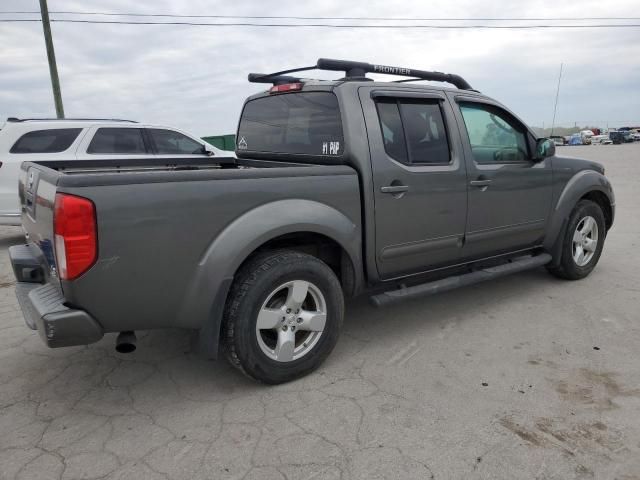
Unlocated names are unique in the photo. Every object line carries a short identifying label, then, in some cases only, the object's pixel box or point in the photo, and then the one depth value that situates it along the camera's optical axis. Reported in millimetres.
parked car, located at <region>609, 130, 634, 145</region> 46812
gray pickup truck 2373
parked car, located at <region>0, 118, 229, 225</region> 6641
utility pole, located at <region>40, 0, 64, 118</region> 13102
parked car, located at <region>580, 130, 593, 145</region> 48875
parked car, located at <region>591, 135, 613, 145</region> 47906
